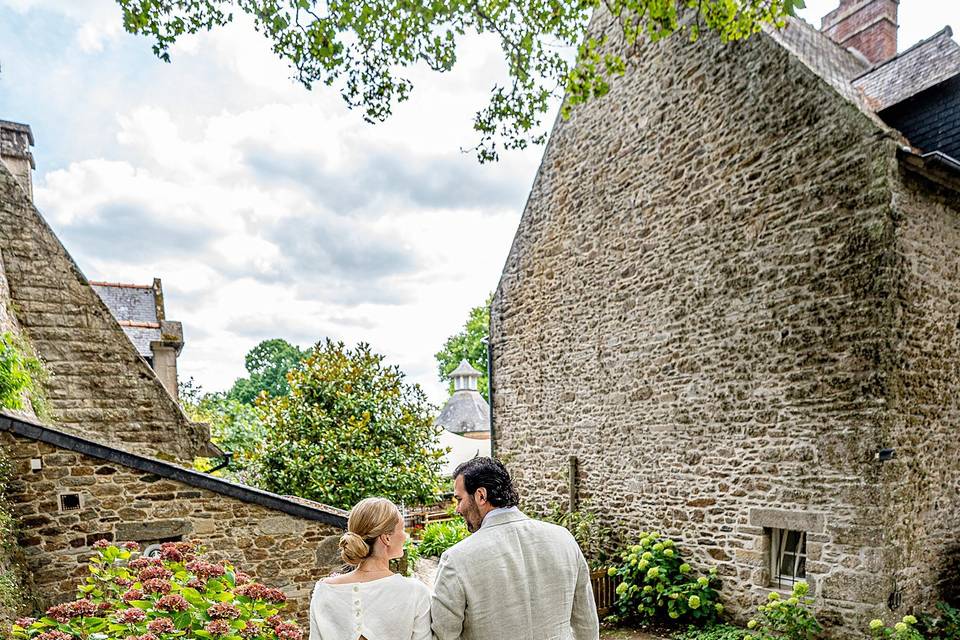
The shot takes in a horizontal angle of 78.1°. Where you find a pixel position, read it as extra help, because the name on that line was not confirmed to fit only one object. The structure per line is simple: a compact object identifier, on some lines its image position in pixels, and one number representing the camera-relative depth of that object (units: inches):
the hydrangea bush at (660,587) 297.3
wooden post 389.1
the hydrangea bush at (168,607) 118.8
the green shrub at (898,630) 225.5
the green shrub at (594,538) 361.4
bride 96.7
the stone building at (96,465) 186.2
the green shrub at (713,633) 272.5
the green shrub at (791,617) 250.8
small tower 868.0
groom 96.3
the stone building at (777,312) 245.4
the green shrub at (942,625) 243.3
